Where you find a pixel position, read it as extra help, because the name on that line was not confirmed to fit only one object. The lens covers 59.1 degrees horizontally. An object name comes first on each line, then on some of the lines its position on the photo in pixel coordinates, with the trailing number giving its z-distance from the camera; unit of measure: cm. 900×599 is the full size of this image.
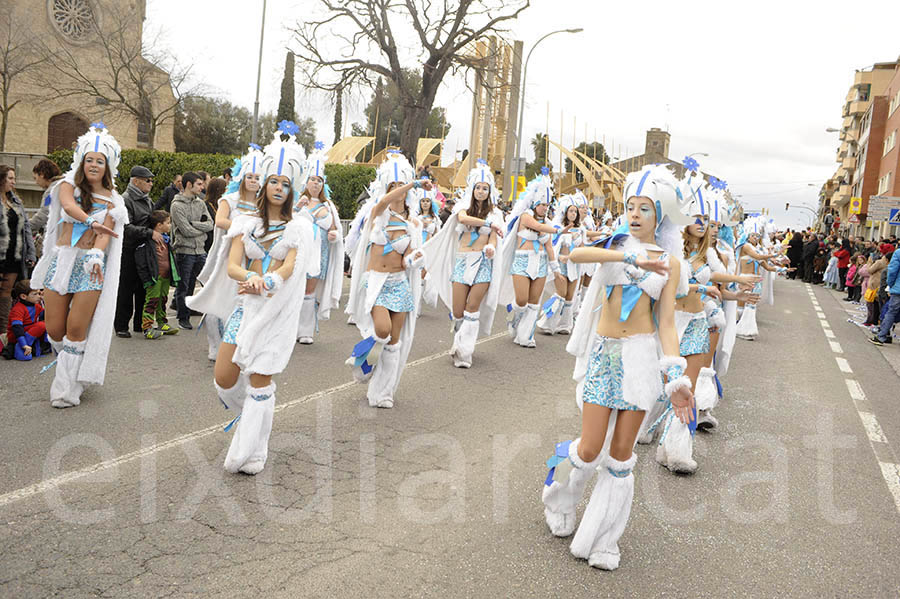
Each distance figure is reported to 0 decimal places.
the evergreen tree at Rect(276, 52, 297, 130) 4238
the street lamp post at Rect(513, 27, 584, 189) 2855
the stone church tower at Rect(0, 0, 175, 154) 3625
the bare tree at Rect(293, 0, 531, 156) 2503
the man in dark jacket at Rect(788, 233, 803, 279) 3462
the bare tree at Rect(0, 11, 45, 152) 3128
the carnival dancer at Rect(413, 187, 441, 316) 1202
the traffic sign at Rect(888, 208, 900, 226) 2402
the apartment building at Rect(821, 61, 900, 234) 5919
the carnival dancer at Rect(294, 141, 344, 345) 921
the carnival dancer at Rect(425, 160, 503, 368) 910
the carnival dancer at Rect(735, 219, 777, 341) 1216
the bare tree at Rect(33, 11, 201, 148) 3253
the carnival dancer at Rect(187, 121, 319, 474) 481
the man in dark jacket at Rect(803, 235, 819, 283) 3322
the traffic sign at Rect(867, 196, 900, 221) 2792
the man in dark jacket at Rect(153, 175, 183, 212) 1026
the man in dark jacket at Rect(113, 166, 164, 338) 894
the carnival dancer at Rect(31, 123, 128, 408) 620
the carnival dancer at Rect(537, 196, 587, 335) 1181
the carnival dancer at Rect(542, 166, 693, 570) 400
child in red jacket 766
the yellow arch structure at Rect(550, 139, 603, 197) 4328
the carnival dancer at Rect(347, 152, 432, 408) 676
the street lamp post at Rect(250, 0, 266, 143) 2409
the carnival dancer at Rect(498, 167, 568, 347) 1030
